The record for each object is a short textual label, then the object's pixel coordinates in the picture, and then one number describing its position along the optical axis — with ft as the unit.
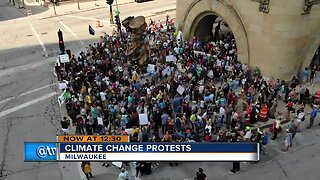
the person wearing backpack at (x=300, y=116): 60.49
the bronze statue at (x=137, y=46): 83.20
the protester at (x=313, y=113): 62.49
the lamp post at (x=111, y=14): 126.11
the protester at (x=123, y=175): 49.11
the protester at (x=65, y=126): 62.44
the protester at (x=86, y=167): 51.74
